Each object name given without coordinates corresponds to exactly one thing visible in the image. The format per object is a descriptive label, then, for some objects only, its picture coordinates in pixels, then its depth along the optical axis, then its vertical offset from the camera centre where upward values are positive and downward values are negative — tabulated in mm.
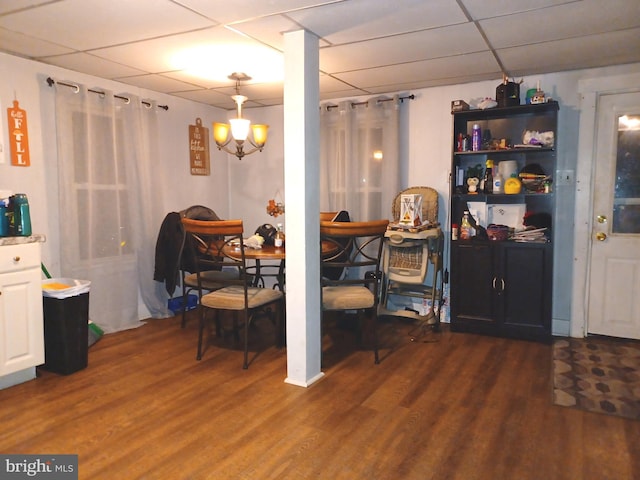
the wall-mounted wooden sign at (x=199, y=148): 5008 +572
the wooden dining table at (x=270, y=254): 3424 -407
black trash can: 3127 -889
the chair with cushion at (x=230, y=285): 3230 -650
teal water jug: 2934 -84
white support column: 2826 -2
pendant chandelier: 3625 +566
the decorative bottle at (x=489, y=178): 4020 +179
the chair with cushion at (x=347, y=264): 3146 -454
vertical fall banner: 3439 +493
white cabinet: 2834 -705
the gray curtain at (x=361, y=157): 4512 +425
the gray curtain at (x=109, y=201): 3789 +0
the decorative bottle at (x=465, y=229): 4027 -266
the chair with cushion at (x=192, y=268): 4043 -646
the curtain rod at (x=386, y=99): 4455 +977
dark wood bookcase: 3777 -492
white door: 3781 -188
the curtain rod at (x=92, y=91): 3645 +936
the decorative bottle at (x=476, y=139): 3982 +518
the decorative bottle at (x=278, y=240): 3836 -336
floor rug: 2707 -1203
